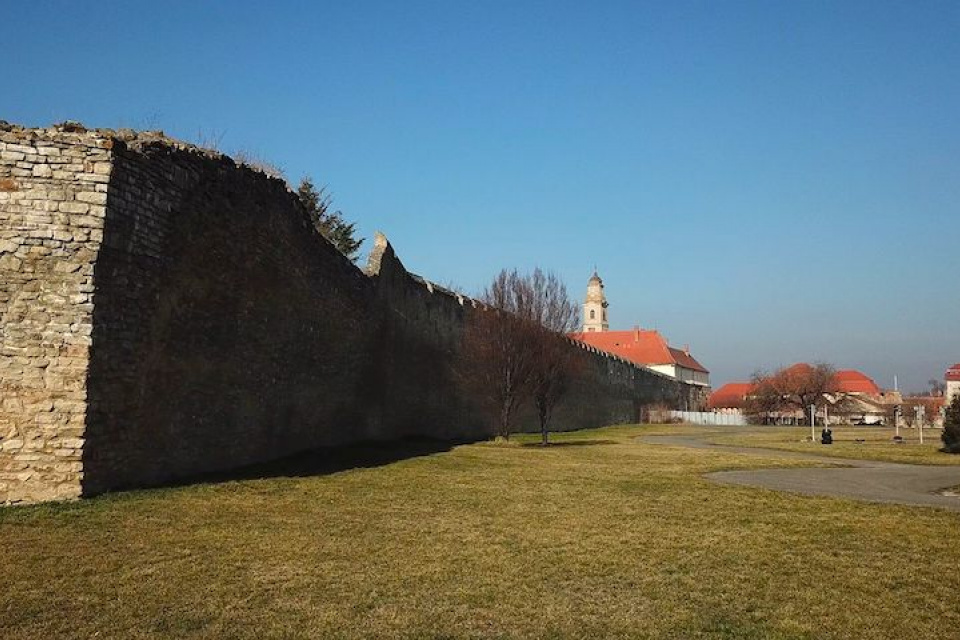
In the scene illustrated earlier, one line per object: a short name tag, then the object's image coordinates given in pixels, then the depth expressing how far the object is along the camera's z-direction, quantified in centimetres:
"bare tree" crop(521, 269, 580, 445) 2520
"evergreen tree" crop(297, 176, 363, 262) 3506
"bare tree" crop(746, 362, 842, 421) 7156
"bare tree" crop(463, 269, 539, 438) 2514
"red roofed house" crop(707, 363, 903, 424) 7562
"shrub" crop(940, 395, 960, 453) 2386
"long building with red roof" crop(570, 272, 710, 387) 9738
